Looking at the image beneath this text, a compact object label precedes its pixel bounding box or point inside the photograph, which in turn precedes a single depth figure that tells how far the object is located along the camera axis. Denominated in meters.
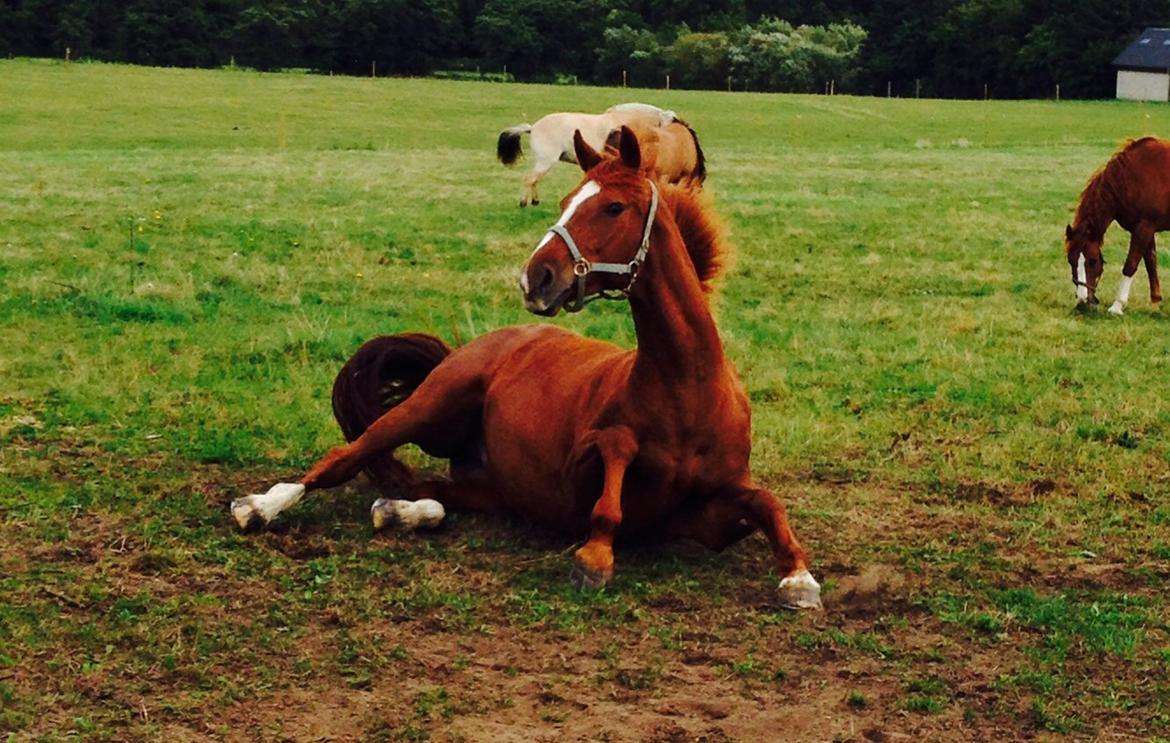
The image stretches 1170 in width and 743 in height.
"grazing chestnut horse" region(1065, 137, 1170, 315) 13.77
